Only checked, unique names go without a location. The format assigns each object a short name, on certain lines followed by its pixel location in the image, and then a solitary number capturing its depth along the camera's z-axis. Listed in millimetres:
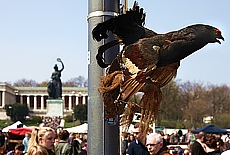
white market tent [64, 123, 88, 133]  22075
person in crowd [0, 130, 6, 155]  8033
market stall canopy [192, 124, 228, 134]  16922
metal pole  3207
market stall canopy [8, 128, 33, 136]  12383
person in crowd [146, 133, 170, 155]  5129
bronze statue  41781
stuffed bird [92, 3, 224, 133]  2709
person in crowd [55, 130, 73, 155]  7352
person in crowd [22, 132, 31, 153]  10505
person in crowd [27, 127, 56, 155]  4879
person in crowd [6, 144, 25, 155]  7625
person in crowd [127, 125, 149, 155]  6246
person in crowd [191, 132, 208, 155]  6594
